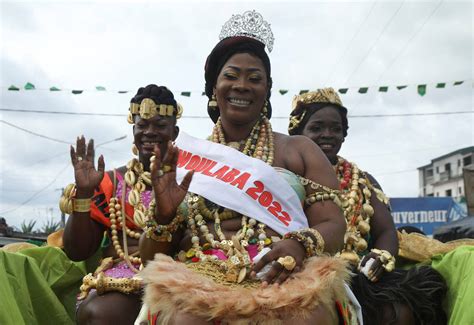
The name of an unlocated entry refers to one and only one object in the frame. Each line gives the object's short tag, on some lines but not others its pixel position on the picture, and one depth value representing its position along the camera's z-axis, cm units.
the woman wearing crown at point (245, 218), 208
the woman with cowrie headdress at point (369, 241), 317
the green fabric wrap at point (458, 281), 287
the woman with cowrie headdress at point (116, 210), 303
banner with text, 1719
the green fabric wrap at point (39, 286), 286
